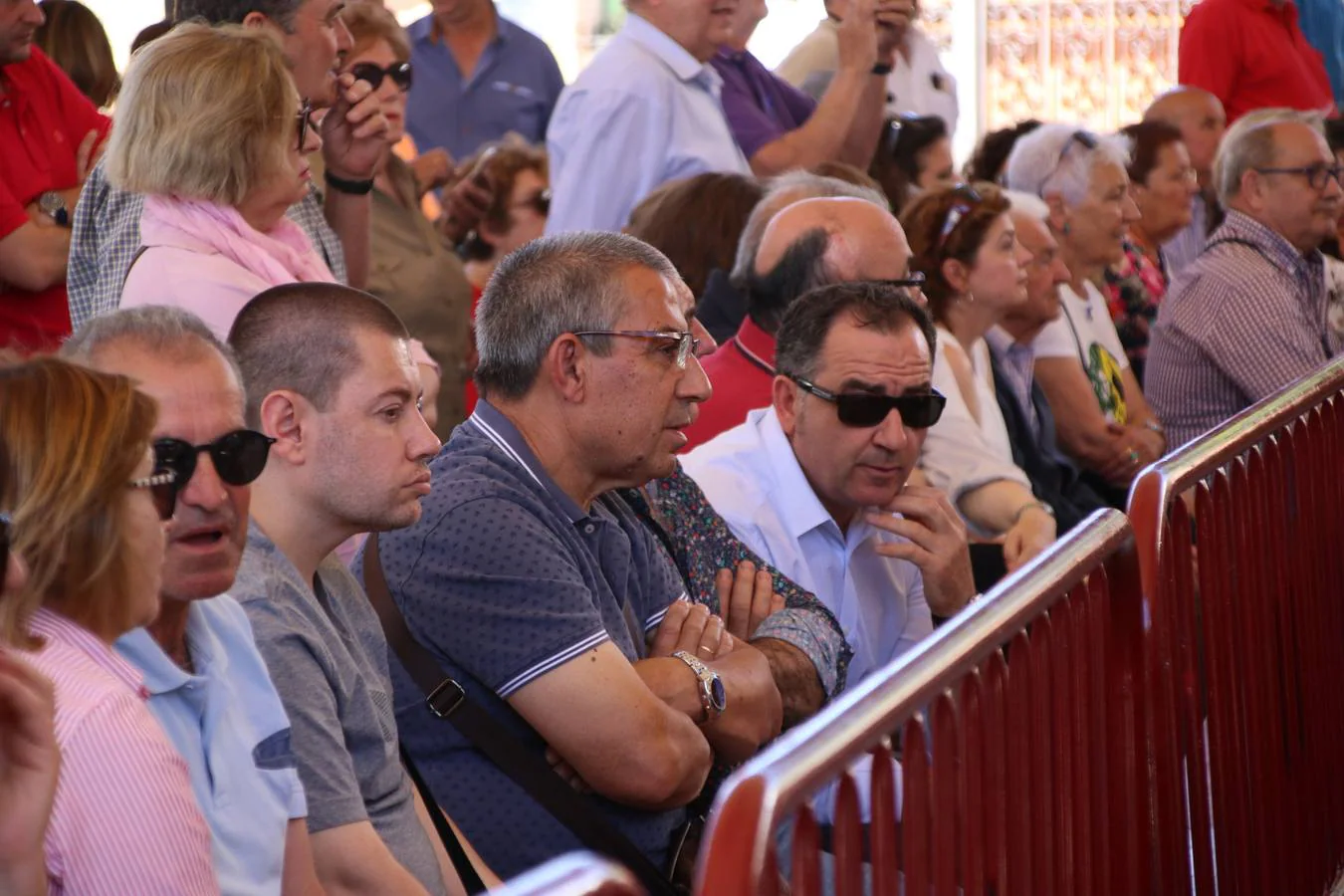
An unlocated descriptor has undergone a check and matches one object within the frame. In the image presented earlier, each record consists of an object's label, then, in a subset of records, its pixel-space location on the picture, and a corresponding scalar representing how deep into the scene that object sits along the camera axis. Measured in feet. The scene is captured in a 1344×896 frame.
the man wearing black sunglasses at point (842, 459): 25.45
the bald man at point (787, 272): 28.66
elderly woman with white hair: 38.83
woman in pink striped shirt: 12.98
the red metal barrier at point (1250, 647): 21.43
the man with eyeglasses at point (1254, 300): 40.83
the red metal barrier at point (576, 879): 9.46
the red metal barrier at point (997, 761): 11.91
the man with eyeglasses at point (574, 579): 18.80
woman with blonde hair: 22.95
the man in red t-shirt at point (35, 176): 27.09
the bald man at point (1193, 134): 55.16
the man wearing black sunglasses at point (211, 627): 14.62
